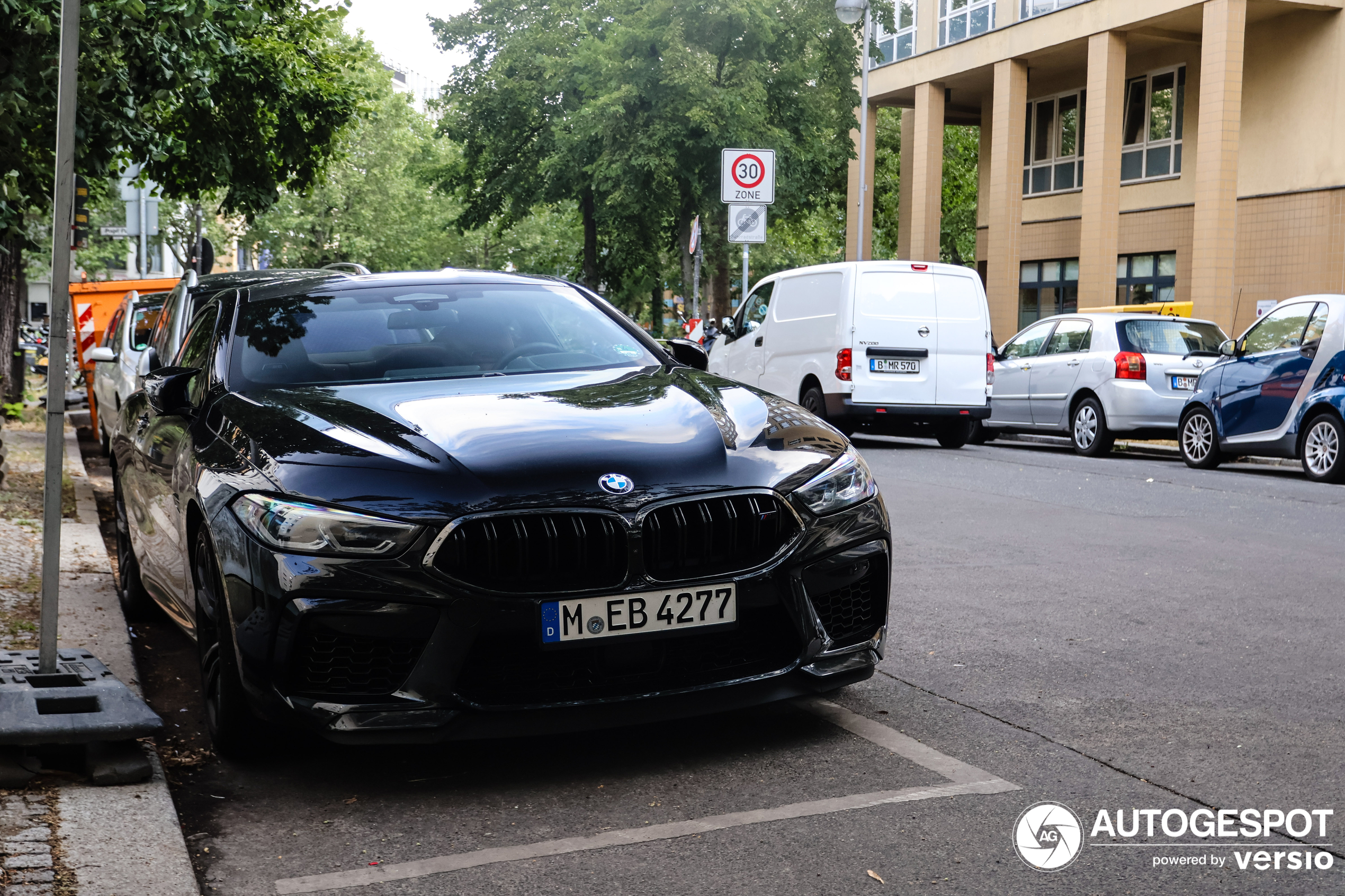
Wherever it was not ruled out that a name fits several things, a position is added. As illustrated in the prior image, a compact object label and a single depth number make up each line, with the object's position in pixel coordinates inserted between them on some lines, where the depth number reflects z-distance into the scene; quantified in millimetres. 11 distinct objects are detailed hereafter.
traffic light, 14435
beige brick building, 27453
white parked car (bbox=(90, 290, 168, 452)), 13508
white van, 17328
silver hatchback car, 17109
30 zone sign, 20844
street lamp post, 28547
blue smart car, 13531
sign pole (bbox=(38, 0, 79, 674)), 4465
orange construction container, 19984
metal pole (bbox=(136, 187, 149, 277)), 21578
